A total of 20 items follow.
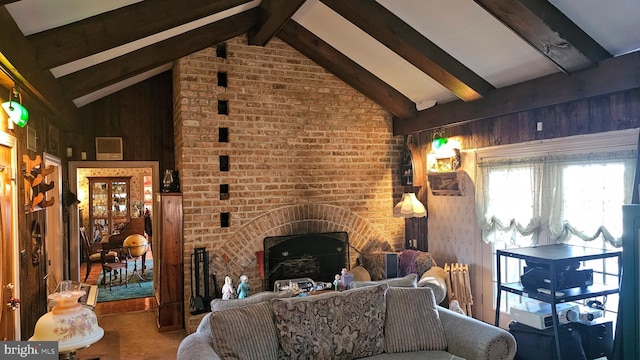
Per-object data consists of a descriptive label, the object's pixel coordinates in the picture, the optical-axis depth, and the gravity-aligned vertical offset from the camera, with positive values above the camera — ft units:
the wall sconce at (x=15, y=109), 8.28 +1.52
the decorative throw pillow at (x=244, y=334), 7.77 -3.15
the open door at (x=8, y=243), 8.28 -1.36
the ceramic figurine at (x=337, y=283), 12.91 -3.52
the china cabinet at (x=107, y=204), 32.32 -2.09
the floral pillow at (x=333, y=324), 8.25 -3.20
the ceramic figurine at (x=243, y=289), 12.80 -3.64
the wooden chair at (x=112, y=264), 20.99 -4.63
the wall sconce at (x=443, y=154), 15.56 +0.82
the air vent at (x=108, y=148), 16.85 +1.34
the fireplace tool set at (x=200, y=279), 14.58 -3.80
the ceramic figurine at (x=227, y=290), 13.29 -3.81
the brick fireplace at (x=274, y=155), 15.08 +0.88
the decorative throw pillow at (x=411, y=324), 9.02 -3.46
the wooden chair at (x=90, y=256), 22.25 -4.45
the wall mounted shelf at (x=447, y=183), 15.35 -0.36
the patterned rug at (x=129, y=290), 19.61 -5.87
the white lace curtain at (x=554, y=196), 10.31 -0.72
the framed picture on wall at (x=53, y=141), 13.50 +1.42
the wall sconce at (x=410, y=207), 16.44 -1.37
